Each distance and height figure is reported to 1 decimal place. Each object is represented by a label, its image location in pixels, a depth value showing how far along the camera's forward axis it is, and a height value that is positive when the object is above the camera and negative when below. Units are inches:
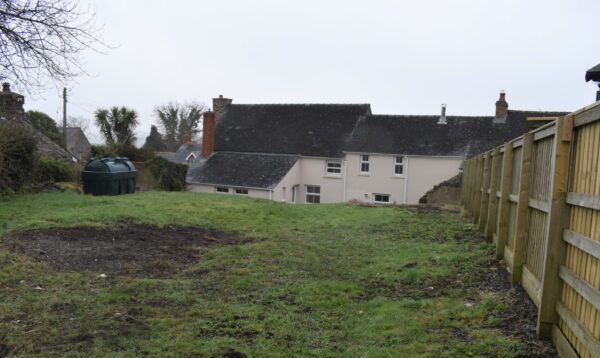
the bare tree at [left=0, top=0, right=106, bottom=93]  427.8 +111.2
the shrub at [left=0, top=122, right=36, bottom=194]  655.1 -18.8
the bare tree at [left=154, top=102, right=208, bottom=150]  2564.0 +181.2
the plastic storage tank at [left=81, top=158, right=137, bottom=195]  733.3 -45.3
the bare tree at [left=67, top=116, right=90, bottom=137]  3127.5 +177.4
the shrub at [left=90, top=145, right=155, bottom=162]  1070.4 -5.0
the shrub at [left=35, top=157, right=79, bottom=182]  794.8 -43.7
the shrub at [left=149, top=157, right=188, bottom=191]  1144.6 -53.4
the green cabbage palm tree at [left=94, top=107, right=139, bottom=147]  1344.7 +80.3
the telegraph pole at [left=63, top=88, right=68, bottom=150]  1408.7 +107.2
